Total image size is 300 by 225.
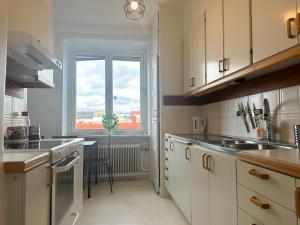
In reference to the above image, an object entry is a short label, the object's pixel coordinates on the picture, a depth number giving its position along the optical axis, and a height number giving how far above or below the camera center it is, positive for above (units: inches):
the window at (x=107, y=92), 164.7 +20.0
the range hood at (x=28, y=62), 55.8 +17.9
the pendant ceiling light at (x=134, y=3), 83.8 +43.4
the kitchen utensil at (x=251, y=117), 77.1 +0.7
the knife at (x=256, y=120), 74.8 -0.3
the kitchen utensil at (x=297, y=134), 52.9 -3.5
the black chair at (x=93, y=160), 128.7 -23.3
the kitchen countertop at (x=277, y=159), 30.3 -6.1
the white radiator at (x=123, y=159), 152.7 -26.5
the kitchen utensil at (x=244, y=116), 81.1 +1.0
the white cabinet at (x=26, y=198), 38.0 -13.7
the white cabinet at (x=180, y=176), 81.9 -23.0
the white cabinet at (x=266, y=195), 31.3 -12.0
